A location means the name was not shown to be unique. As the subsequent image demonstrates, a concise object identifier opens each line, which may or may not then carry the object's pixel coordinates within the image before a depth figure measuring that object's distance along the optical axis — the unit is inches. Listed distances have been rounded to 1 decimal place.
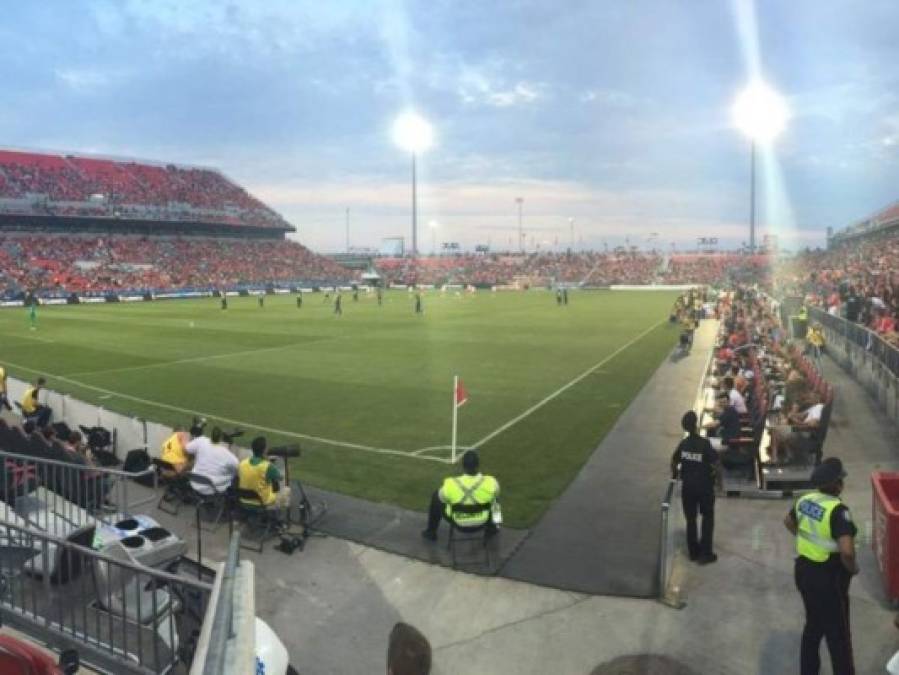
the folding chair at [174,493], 400.2
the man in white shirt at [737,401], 471.5
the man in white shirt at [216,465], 369.4
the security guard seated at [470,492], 321.1
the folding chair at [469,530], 321.7
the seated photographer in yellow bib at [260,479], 350.6
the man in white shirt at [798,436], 426.6
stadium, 225.1
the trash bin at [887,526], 267.3
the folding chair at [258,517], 351.9
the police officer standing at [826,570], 218.5
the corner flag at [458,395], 479.7
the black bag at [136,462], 430.6
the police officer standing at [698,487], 318.0
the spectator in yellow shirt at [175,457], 401.4
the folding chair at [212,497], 364.2
